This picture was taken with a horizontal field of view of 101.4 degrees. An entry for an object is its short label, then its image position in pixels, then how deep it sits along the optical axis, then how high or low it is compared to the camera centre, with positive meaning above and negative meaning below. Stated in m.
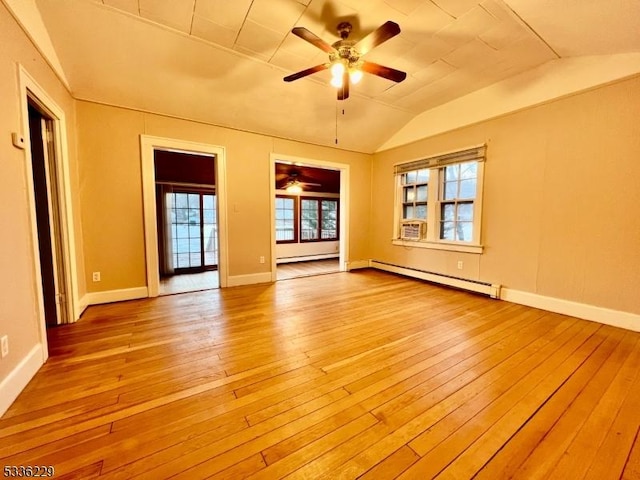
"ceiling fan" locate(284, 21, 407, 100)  2.21 +1.46
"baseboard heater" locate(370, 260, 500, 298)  3.71 -0.99
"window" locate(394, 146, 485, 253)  3.92 +0.39
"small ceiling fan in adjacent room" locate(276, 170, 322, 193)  6.66 +0.96
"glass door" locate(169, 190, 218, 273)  5.86 -0.30
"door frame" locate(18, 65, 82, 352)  2.26 +0.27
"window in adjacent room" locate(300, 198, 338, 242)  7.67 -0.01
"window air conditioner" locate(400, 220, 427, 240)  4.68 -0.20
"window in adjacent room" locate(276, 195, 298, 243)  7.25 -0.02
